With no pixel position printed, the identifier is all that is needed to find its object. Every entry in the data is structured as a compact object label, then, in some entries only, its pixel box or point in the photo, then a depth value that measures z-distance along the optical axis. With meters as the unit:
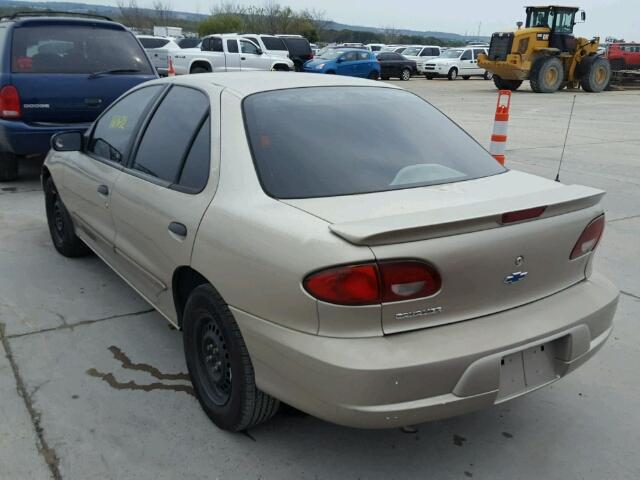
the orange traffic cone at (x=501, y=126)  6.16
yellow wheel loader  22.03
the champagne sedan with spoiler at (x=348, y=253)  2.05
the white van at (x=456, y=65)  32.97
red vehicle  30.42
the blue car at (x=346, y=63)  26.12
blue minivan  6.38
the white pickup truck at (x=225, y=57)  22.67
